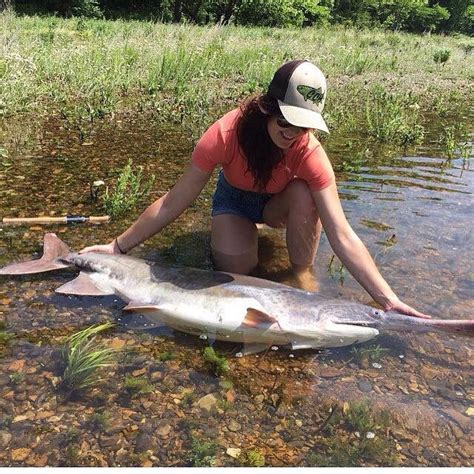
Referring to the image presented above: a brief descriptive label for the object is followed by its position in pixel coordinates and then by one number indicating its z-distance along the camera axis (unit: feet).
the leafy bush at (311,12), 150.61
